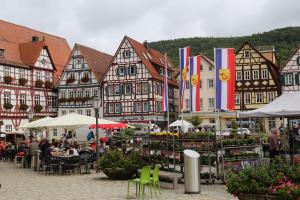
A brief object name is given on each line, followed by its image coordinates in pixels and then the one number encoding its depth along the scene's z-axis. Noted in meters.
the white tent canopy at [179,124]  37.19
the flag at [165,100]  31.98
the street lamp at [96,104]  20.83
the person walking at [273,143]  18.09
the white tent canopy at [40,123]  22.17
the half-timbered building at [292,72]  50.81
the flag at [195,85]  23.69
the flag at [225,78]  21.38
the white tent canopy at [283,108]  15.41
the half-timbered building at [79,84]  53.56
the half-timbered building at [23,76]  46.84
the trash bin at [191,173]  13.08
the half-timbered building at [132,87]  51.62
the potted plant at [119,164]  16.50
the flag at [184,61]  25.14
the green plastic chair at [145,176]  11.62
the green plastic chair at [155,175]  12.25
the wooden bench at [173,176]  13.89
